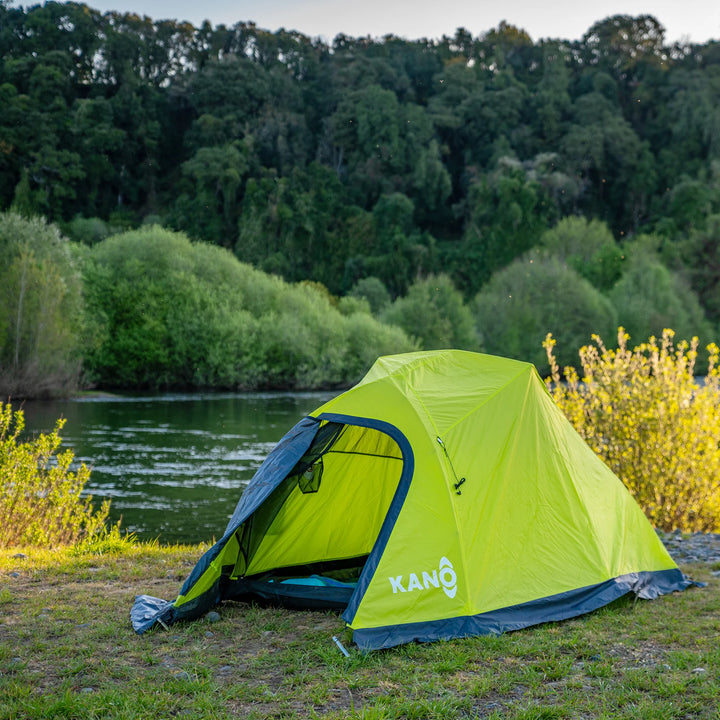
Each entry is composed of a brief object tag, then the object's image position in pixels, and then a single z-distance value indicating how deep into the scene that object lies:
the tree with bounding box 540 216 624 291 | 69.69
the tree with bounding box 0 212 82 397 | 35.16
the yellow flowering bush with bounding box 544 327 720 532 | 10.80
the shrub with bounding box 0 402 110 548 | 9.96
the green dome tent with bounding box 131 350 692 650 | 6.03
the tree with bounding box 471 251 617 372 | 56.91
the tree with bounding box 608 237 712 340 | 57.59
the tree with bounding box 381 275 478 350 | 56.59
